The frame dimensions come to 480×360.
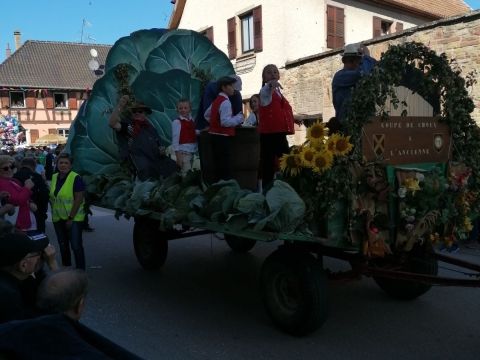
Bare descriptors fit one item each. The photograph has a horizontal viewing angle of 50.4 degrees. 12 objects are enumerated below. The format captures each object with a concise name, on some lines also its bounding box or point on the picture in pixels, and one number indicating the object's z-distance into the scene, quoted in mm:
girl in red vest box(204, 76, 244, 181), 5008
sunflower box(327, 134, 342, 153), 3779
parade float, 3732
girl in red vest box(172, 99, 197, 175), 6281
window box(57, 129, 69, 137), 44156
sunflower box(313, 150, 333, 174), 3729
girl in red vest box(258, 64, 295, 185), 5738
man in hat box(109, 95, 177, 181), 5945
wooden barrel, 5234
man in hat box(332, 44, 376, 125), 4711
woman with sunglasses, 5949
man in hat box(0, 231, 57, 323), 2186
